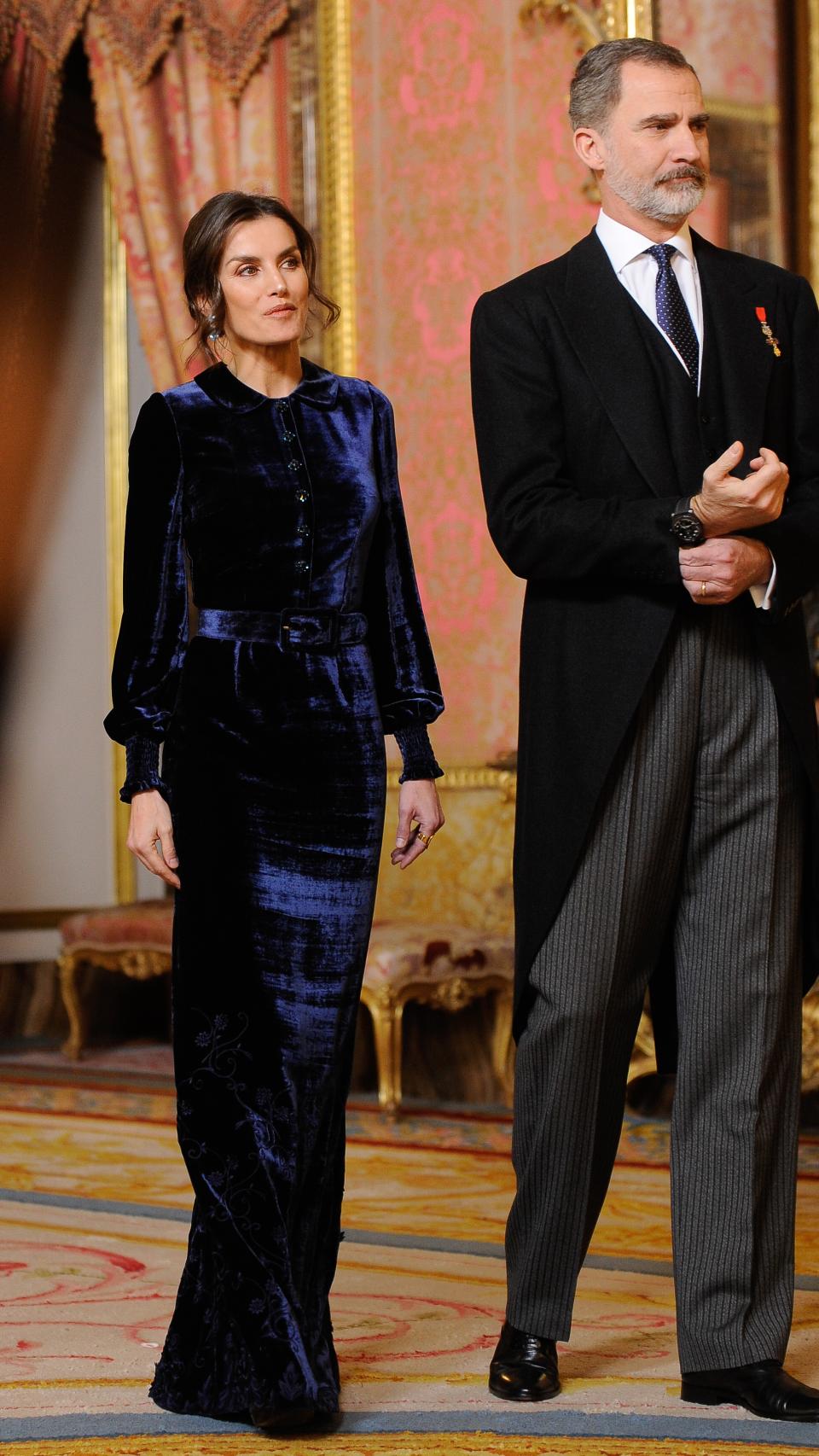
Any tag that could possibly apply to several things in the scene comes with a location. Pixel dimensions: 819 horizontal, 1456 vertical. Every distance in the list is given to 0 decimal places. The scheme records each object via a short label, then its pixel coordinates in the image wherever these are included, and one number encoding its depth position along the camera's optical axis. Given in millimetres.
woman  4676
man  4723
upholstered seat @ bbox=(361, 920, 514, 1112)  9859
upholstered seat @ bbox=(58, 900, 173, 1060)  11656
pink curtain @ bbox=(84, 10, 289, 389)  12156
